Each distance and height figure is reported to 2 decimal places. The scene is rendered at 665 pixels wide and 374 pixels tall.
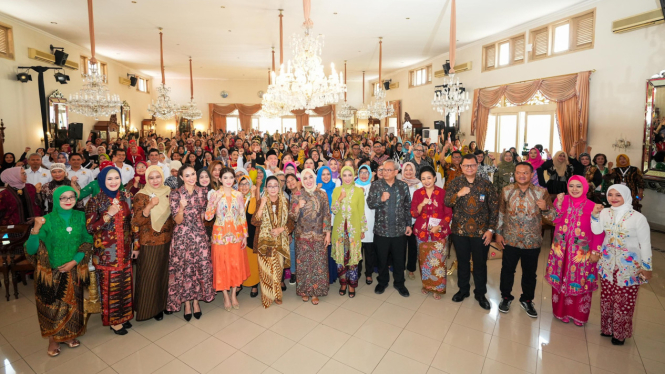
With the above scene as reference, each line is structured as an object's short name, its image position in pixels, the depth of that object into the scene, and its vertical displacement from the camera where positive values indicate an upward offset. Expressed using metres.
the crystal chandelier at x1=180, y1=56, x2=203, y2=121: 12.86 +1.68
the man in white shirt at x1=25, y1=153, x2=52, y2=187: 4.90 -0.26
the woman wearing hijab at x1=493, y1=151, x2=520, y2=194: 5.91 -0.29
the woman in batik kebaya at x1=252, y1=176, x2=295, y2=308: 3.55 -0.88
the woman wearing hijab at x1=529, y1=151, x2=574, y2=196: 5.97 -0.31
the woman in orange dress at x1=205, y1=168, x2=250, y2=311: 3.41 -0.80
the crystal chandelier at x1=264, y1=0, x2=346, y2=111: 5.51 +1.25
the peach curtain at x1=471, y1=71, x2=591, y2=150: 7.55 +1.41
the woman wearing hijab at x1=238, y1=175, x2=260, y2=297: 3.73 -0.89
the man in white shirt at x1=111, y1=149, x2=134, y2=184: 4.95 -0.17
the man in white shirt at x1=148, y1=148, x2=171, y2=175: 5.20 -0.06
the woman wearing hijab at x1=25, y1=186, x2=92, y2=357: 2.78 -0.90
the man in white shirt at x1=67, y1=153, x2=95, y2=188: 4.72 -0.23
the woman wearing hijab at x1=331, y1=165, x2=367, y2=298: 3.82 -0.75
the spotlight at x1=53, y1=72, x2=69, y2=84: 9.04 +2.07
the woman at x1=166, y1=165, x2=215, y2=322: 3.24 -0.93
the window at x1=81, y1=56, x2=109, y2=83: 11.39 +3.18
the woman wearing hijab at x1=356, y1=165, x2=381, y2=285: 4.05 -0.89
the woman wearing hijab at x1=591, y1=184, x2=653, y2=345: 2.81 -0.85
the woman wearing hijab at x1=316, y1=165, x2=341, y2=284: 4.26 -0.40
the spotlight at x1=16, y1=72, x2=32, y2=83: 8.21 +1.90
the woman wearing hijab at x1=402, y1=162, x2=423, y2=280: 4.30 -1.07
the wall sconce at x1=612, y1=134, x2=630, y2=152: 6.73 +0.21
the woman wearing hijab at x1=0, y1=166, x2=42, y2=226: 3.97 -0.53
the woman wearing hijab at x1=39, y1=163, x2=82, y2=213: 3.76 -0.31
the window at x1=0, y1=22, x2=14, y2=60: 7.96 +2.69
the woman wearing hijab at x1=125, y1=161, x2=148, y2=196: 4.26 -0.34
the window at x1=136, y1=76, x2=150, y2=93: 16.53 +3.51
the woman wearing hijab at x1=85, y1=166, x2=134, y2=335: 3.00 -0.82
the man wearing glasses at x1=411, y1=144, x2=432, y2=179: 5.33 -0.04
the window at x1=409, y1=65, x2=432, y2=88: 13.87 +3.36
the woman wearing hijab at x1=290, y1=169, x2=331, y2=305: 3.63 -0.87
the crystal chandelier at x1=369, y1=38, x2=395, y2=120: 11.59 +1.55
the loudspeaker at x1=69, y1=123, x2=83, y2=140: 10.11 +0.72
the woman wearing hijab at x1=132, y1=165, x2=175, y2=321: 3.13 -0.80
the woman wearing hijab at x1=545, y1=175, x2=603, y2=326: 3.08 -0.93
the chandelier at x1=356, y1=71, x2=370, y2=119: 13.83 +1.72
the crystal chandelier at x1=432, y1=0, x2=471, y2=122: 7.76 +1.23
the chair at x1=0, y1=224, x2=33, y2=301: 3.63 -1.05
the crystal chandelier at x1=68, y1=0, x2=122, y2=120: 6.33 +1.06
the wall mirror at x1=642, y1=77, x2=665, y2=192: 6.04 +0.36
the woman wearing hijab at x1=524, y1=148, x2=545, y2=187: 6.21 -0.08
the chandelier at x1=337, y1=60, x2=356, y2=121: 15.05 +1.84
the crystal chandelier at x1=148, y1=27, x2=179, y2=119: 9.48 +1.41
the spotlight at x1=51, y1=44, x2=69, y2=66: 9.39 +2.77
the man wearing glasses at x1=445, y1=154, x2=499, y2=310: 3.52 -0.64
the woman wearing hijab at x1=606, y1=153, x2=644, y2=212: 5.64 -0.38
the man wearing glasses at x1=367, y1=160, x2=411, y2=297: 3.80 -0.69
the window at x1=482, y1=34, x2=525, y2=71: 9.33 +2.95
